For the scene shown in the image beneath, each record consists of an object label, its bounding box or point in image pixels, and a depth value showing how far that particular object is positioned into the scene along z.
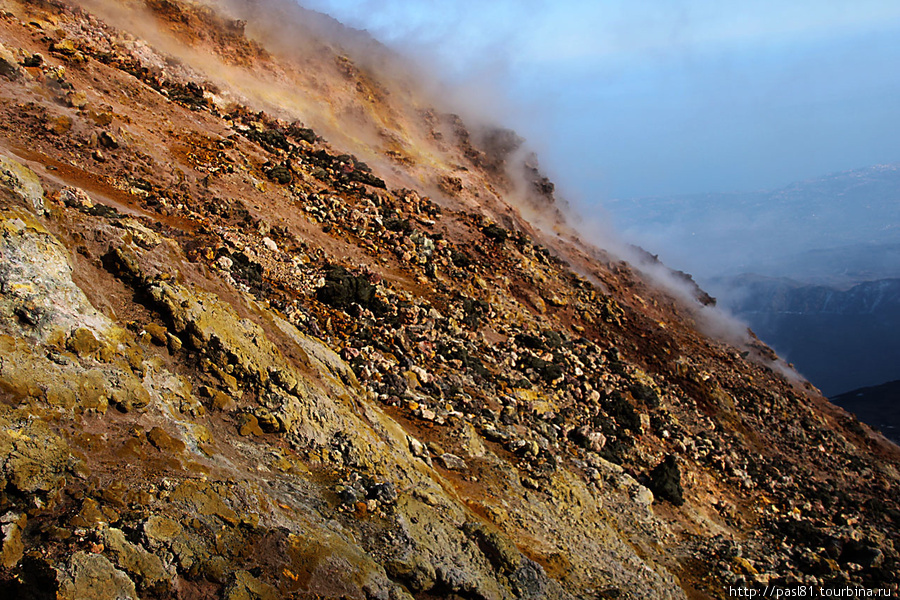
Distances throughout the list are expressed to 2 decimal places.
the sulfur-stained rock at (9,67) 14.75
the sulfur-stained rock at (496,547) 8.45
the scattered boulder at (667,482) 15.30
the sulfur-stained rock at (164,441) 6.75
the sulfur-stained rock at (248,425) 8.26
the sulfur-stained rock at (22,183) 8.32
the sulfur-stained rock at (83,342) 7.02
